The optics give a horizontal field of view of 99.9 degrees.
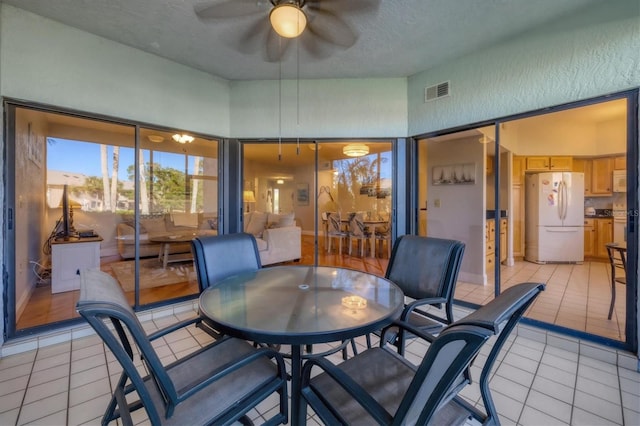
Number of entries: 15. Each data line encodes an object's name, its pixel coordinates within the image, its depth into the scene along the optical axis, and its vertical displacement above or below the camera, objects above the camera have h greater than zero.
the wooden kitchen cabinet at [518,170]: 5.16 +0.80
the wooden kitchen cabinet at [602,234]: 4.07 -0.35
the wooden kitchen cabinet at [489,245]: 4.02 -0.52
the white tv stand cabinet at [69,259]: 3.48 -0.65
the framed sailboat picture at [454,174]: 4.08 +0.58
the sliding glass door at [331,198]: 3.99 +0.25
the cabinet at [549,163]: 4.88 +0.90
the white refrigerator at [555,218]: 4.48 -0.12
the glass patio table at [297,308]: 1.14 -0.49
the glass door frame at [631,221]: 2.05 -0.08
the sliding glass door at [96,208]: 2.76 +0.04
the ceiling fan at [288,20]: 1.88 +1.67
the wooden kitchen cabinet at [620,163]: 2.56 +0.49
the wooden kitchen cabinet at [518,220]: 5.20 -0.17
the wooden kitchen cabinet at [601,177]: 4.04 +0.54
